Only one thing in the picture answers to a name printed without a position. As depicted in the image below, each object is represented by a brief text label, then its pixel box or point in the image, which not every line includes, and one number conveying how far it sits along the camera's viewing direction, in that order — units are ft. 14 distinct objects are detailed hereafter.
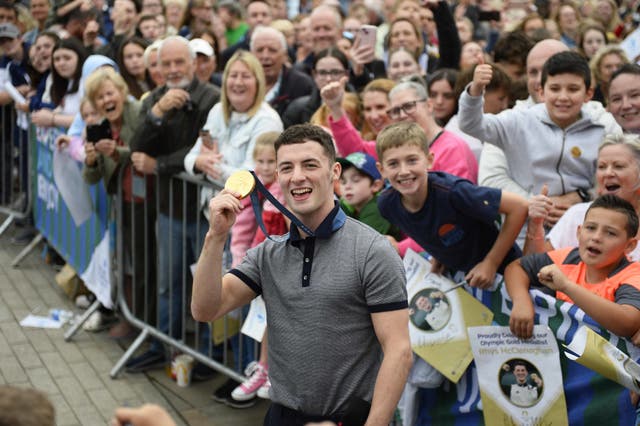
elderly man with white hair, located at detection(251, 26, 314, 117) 24.26
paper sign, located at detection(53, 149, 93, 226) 24.88
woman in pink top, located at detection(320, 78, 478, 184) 17.19
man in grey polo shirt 10.41
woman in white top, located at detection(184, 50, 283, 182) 19.56
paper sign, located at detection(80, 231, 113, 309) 23.32
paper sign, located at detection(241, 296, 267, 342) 17.39
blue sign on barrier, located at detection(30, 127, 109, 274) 24.03
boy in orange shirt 12.21
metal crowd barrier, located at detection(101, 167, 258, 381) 19.76
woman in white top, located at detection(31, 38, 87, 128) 27.81
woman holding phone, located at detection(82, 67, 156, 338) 22.41
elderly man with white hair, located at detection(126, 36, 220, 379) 20.90
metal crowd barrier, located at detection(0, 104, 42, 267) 30.73
